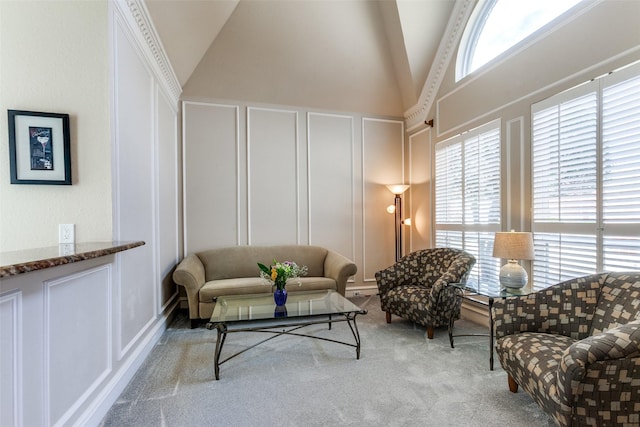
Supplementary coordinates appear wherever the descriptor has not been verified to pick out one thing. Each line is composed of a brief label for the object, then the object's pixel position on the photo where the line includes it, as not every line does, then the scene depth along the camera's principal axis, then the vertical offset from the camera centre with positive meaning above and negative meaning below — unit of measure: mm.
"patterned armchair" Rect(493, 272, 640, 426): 1296 -741
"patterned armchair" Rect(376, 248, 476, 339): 2779 -813
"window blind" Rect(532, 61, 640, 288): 1960 +230
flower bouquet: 2570 -570
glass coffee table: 2226 -856
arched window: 2596 +1872
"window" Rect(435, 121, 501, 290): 3053 +167
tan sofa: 3141 -738
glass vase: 2631 -771
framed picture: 1609 +372
